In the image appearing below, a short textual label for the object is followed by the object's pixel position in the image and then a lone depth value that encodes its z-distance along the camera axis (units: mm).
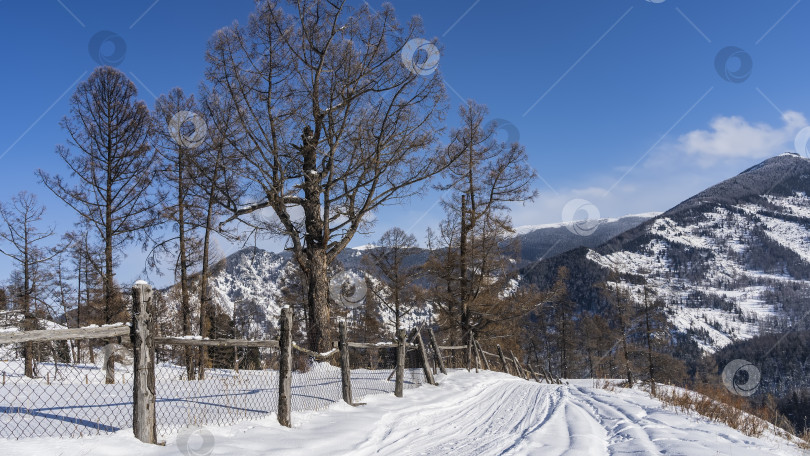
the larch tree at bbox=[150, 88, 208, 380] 14336
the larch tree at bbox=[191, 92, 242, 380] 12258
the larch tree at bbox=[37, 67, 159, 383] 14219
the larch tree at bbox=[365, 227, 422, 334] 29141
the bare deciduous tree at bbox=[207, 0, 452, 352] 12133
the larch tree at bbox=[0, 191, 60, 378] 17894
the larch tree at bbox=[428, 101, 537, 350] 20797
